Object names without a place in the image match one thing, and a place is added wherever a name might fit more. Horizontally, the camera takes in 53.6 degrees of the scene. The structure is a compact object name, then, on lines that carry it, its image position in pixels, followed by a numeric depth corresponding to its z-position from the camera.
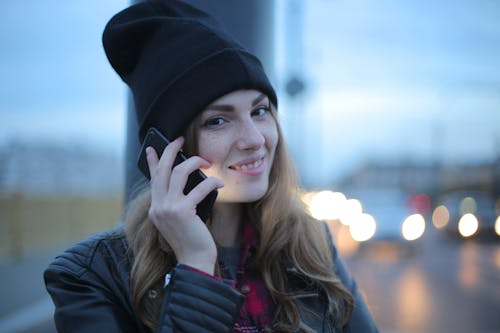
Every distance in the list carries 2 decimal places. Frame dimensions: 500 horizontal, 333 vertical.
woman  1.53
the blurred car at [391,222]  12.65
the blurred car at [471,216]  15.95
